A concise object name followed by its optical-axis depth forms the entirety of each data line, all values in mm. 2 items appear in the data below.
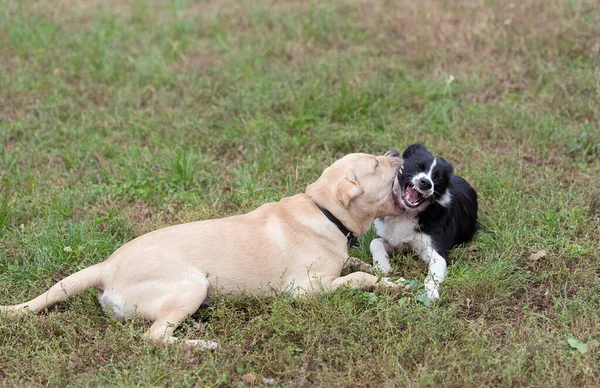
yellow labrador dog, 4727
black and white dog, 5352
